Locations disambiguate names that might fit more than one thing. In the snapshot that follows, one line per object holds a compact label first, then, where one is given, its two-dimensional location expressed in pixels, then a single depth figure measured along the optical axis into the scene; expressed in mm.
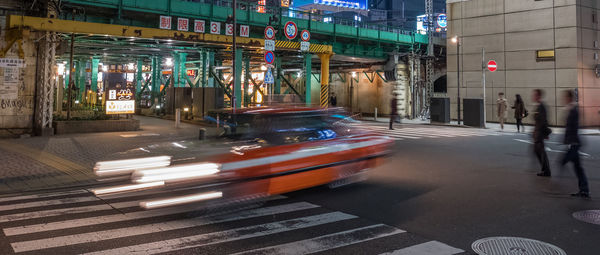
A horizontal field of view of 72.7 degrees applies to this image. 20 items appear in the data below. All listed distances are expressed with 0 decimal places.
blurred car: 5762
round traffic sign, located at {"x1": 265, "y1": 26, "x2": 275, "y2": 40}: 19359
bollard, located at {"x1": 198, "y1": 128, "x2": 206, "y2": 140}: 7022
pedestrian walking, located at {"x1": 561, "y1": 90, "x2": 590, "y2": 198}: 7211
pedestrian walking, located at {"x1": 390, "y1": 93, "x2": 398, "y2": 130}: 21741
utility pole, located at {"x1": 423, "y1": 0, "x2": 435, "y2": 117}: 34094
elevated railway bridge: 17766
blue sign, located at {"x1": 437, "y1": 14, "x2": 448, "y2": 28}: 53988
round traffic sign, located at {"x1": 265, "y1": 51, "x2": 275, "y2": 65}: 18328
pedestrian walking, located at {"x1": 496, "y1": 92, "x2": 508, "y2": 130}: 22031
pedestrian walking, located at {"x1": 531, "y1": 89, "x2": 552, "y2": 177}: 8828
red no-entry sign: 26953
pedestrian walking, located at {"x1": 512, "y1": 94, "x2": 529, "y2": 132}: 20516
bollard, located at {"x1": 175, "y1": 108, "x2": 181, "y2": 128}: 22688
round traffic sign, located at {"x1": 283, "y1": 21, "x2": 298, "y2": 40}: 22681
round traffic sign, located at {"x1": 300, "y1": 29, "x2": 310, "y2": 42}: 25688
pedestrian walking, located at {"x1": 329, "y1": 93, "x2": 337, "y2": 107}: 39094
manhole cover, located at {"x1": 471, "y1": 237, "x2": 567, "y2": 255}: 4582
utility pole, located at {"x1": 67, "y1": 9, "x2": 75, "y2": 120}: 18328
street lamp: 28203
